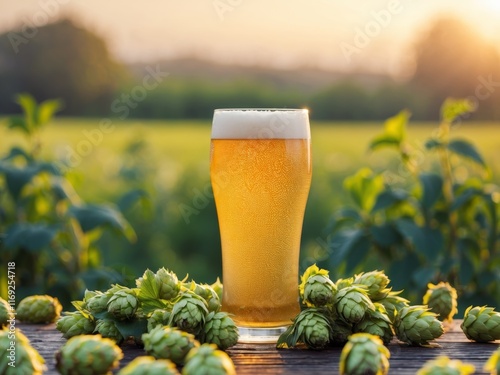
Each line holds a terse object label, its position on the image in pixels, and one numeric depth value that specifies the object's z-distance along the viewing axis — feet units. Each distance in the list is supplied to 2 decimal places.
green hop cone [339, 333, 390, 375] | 1.41
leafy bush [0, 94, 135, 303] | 3.24
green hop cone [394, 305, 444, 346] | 1.76
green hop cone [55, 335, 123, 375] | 1.43
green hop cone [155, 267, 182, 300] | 1.79
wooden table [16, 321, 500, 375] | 1.58
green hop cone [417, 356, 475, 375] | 1.30
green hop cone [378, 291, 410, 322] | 1.85
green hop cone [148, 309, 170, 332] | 1.71
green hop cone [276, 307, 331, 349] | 1.70
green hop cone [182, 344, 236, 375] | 1.32
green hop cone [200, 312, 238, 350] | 1.69
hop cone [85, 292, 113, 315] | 1.77
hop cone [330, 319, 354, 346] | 1.76
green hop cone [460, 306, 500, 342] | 1.83
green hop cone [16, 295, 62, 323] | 2.10
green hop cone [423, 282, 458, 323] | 2.04
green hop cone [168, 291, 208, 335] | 1.65
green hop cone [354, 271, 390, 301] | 1.85
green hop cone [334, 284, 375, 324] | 1.72
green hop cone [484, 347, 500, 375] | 1.42
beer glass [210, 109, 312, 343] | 1.84
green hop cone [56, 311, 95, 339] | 1.81
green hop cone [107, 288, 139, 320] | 1.73
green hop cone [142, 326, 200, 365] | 1.53
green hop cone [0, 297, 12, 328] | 1.92
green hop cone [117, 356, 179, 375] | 1.27
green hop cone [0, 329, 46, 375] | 1.43
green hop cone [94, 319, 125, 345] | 1.74
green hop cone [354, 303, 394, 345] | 1.75
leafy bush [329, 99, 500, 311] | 2.90
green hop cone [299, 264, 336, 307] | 1.75
